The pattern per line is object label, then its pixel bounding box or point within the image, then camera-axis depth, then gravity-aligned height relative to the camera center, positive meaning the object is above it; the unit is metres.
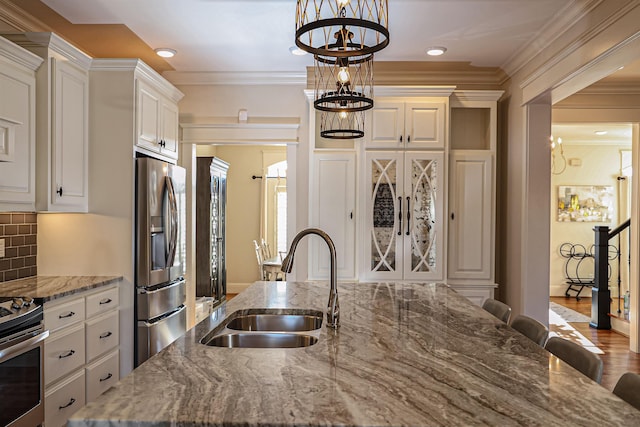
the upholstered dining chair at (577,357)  1.57 -0.50
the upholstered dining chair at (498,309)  2.50 -0.52
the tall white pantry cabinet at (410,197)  4.36 +0.11
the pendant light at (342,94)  2.40 +0.60
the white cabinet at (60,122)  3.03 +0.55
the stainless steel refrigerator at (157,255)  3.56 -0.35
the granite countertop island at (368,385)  1.08 -0.45
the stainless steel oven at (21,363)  2.29 -0.75
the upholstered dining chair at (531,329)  2.05 -0.52
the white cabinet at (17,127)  2.64 +0.45
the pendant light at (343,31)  1.58 +0.60
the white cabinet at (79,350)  2.71 -0.86
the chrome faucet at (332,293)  1.90 -0.32
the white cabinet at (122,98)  3.51 +0.79
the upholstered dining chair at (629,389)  1.30 -0.48
